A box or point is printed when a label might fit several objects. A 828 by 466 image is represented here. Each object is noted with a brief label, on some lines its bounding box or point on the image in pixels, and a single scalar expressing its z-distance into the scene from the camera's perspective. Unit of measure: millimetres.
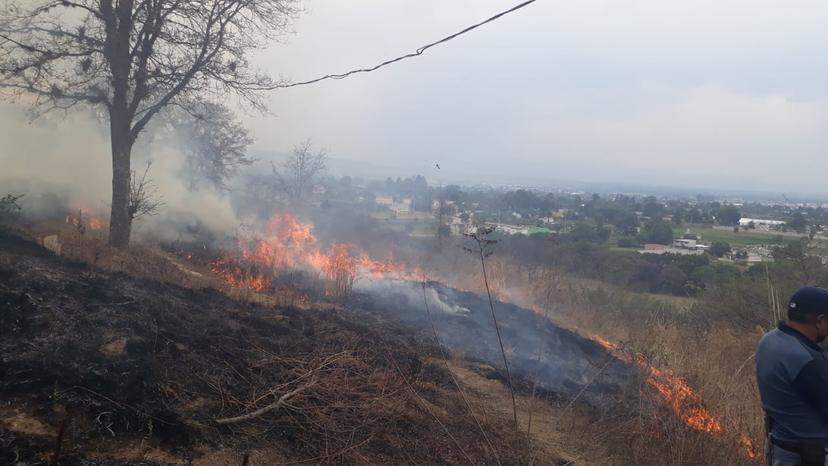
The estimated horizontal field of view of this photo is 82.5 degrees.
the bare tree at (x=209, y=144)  26469
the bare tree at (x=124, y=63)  10203
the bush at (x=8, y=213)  11027
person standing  3357
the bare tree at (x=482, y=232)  4413
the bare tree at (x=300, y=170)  33312
